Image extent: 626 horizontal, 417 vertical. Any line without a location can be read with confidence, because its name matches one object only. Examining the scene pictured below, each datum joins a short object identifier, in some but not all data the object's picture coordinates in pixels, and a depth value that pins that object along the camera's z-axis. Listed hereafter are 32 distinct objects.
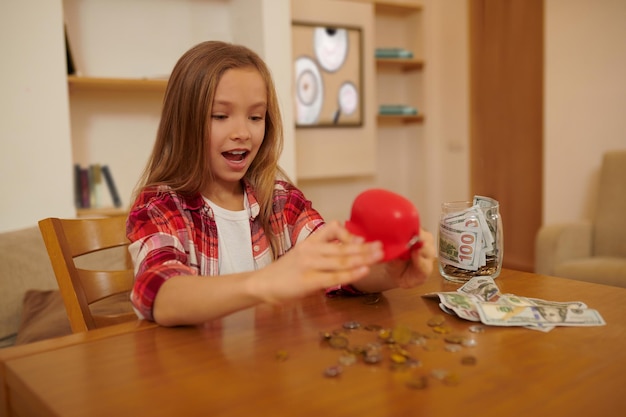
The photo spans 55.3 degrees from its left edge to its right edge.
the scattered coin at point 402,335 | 0.80
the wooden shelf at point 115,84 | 3.02
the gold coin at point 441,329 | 0.85
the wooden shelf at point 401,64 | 4.57
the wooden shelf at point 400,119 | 4.86
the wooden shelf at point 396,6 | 4.54
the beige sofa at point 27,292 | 2.07
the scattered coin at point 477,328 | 0.85
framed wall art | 4.03
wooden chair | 1.15
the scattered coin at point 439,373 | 0.68
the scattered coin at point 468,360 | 0.73
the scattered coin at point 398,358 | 0.73
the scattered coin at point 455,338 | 0.80
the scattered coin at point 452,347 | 0.78
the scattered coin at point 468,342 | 0.79
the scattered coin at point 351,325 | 0.88
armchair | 2.90
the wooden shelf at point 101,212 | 3.12
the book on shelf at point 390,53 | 4.57
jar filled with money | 1.12
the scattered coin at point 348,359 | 0.73
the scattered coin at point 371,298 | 1.03
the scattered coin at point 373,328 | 0.87
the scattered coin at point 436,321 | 0.89
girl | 0.91
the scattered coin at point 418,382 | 0.66
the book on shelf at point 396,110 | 4.64
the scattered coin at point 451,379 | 0.67
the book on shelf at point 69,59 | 3.01
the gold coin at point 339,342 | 0.79
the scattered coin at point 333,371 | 0.69
